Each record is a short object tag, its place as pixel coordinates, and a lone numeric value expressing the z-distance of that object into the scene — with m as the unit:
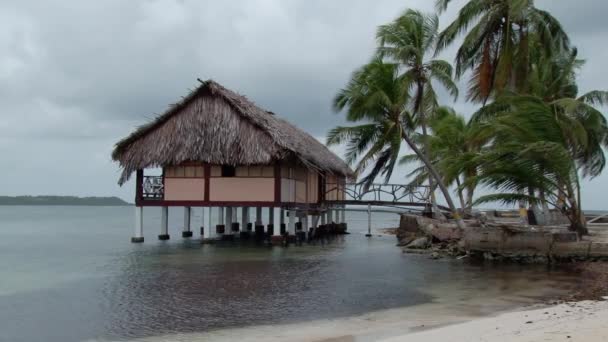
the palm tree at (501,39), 17.17
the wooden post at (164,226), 24.58
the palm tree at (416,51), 18.50
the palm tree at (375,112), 18.43
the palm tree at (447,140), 25.33
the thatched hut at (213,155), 20.58
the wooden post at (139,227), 23.05
